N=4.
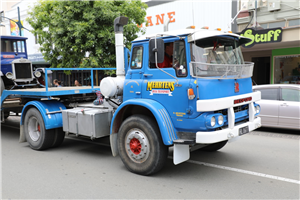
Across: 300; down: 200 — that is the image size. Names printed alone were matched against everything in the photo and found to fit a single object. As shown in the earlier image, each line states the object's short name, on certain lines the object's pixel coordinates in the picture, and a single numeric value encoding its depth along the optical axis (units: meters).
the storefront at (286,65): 14.11
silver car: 8.13
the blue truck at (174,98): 4.43
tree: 11.95
